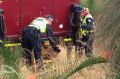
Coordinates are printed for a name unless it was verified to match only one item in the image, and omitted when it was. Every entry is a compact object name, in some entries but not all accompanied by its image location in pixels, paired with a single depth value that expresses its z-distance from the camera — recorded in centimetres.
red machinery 1177
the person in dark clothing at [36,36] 1110
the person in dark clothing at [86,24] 1217
